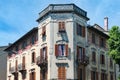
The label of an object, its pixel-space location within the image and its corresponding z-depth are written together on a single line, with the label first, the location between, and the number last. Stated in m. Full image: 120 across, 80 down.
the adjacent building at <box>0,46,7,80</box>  70.94
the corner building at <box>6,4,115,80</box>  45.72
